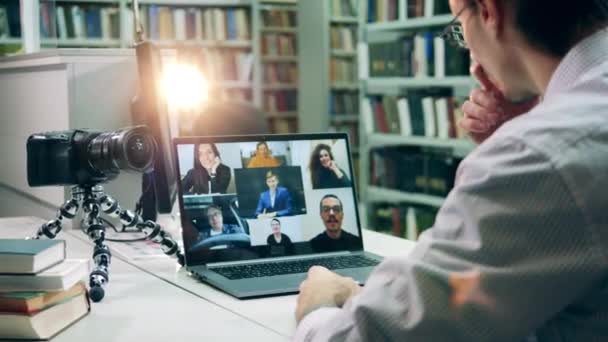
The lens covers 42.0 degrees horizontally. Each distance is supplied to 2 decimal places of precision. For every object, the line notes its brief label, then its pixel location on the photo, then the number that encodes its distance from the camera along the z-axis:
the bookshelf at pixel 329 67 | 6.04
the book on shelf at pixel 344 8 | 6.27
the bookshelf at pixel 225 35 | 5.44
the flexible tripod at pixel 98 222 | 1.45
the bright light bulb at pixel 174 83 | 2.07
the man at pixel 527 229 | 0.71
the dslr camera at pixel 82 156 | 1.45
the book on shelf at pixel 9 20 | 3.41
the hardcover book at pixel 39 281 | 1.07
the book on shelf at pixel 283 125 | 6.52
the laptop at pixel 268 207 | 1.45
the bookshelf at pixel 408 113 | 4.24
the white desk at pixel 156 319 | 1.08
